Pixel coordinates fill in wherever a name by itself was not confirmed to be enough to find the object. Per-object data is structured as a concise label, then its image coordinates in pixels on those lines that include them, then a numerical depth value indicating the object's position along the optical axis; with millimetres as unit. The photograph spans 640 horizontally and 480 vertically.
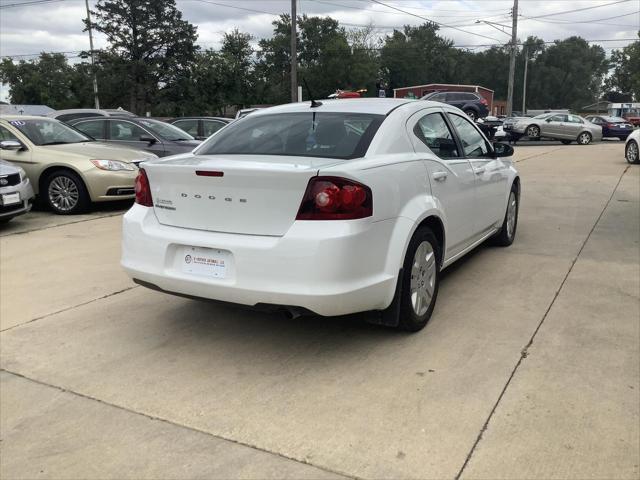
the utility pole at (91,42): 44225
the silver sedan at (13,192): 7348
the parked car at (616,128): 32969
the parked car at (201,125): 13352
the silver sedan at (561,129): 26516
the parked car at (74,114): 16439
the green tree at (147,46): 61000
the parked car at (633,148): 15406
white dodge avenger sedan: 3246
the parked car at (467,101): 28469
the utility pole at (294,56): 26094
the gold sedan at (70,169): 8656
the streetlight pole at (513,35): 37406
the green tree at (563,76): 105688
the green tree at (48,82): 72375
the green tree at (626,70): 76969
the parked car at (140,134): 10570
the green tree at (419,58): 94000
